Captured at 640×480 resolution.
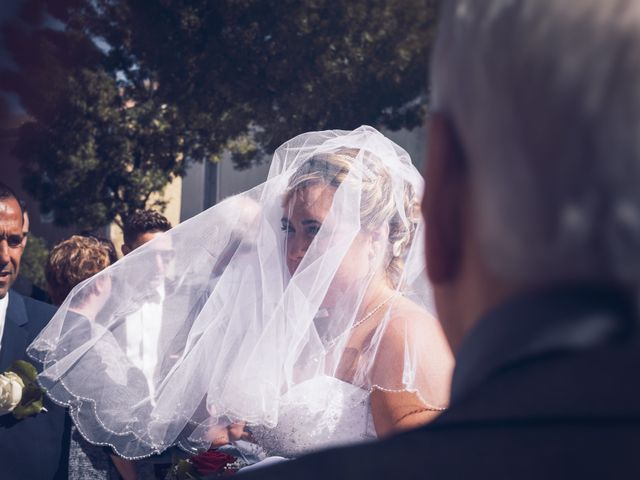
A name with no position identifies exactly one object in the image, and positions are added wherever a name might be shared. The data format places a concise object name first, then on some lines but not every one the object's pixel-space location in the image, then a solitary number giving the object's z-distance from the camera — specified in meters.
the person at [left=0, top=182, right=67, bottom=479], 3.23
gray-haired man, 0.60
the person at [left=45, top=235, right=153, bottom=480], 4.20
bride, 2.54
